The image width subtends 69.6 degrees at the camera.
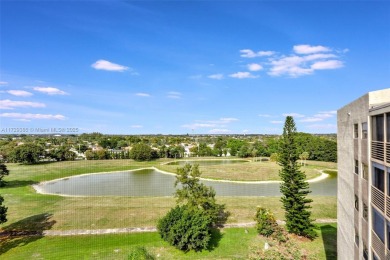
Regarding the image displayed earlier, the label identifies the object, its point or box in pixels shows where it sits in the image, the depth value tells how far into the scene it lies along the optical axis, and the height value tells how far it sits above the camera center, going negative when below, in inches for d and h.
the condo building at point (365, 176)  263.1 -43.0
